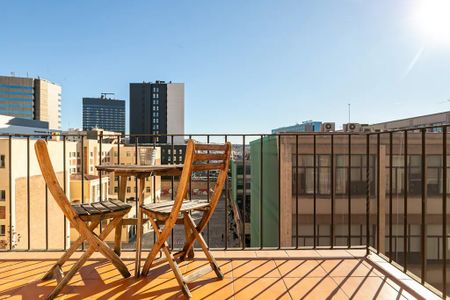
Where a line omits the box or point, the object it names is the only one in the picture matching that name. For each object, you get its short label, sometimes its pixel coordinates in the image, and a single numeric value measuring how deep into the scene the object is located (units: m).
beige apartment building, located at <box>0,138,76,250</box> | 17.19
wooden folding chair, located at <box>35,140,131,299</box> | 1.94
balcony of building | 1.95
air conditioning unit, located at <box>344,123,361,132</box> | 13.94
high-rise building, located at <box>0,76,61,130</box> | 82.19
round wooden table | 2.07
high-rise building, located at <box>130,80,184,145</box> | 74.19
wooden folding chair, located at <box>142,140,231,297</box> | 1.90
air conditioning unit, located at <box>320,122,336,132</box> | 13.56
